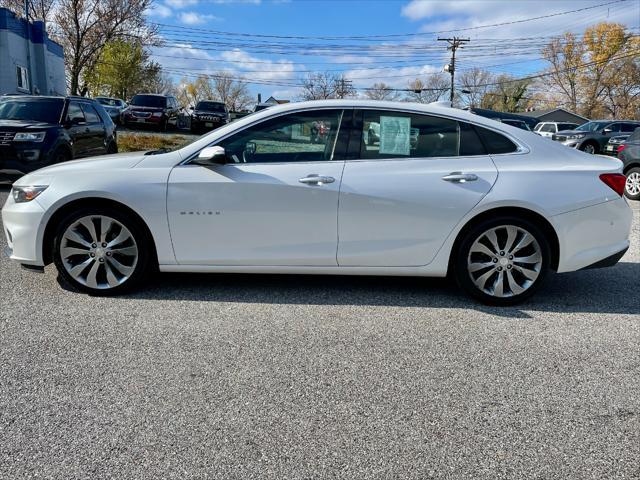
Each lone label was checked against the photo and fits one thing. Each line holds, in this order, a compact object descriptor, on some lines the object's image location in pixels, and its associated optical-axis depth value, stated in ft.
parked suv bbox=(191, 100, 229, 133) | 86.74
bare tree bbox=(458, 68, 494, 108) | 260.89
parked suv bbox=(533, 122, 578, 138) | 108.58
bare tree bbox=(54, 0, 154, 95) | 114.83
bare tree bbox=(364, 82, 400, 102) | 216.95
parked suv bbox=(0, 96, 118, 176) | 28.96
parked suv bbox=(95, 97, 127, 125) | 96.78
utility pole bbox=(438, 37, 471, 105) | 170.50
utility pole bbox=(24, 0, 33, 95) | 96.02
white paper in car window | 14.20
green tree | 150.82
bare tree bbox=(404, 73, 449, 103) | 225.15
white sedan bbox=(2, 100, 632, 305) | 13.71
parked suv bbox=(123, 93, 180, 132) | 84.79
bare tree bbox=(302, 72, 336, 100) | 212.60
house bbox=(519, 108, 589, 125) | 224.12
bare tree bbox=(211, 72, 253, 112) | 324.39
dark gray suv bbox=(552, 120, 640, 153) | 80.74
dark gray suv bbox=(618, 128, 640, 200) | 35.99
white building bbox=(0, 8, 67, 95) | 87.20
